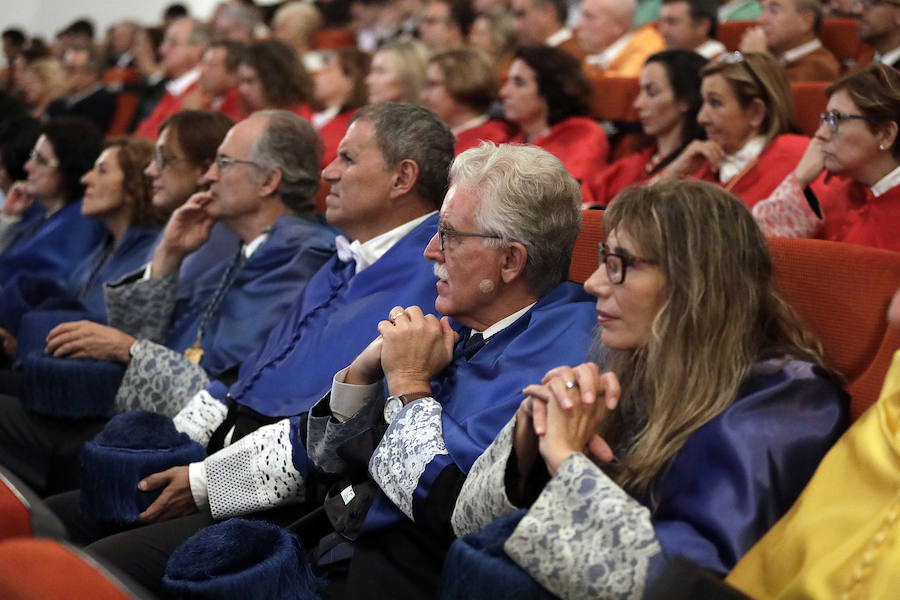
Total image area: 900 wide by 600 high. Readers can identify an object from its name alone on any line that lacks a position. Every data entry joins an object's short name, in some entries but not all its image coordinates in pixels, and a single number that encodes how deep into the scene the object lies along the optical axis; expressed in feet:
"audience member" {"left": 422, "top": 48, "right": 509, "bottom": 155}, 13.85
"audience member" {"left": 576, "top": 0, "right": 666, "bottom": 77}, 16.87
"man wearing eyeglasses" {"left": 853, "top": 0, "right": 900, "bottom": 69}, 11.77
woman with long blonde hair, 4.40
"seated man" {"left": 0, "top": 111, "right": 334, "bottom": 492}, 8.56
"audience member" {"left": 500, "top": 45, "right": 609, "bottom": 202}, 12.91
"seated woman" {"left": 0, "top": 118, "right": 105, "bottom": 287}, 12.25
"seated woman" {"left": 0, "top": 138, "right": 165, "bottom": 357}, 10.88
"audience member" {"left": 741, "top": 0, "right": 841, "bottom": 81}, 13.96
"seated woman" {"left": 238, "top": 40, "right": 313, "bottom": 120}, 16.02
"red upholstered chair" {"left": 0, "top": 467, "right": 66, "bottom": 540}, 4.56
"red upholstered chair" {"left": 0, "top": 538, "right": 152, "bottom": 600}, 3.78
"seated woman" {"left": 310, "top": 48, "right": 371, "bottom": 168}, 16.61
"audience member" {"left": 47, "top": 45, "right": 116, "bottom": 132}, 21.65
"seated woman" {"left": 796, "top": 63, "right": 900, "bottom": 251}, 7.52
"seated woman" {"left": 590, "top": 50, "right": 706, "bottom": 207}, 11.39
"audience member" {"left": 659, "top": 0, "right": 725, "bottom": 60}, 15.01
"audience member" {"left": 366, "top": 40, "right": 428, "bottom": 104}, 15.21
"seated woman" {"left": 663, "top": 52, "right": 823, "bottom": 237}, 9.84
